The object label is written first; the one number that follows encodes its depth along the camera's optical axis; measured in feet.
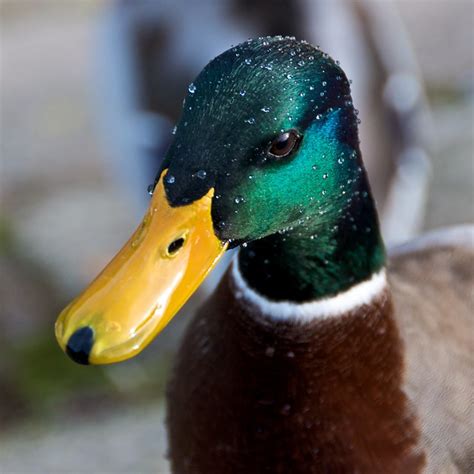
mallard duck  2.51
